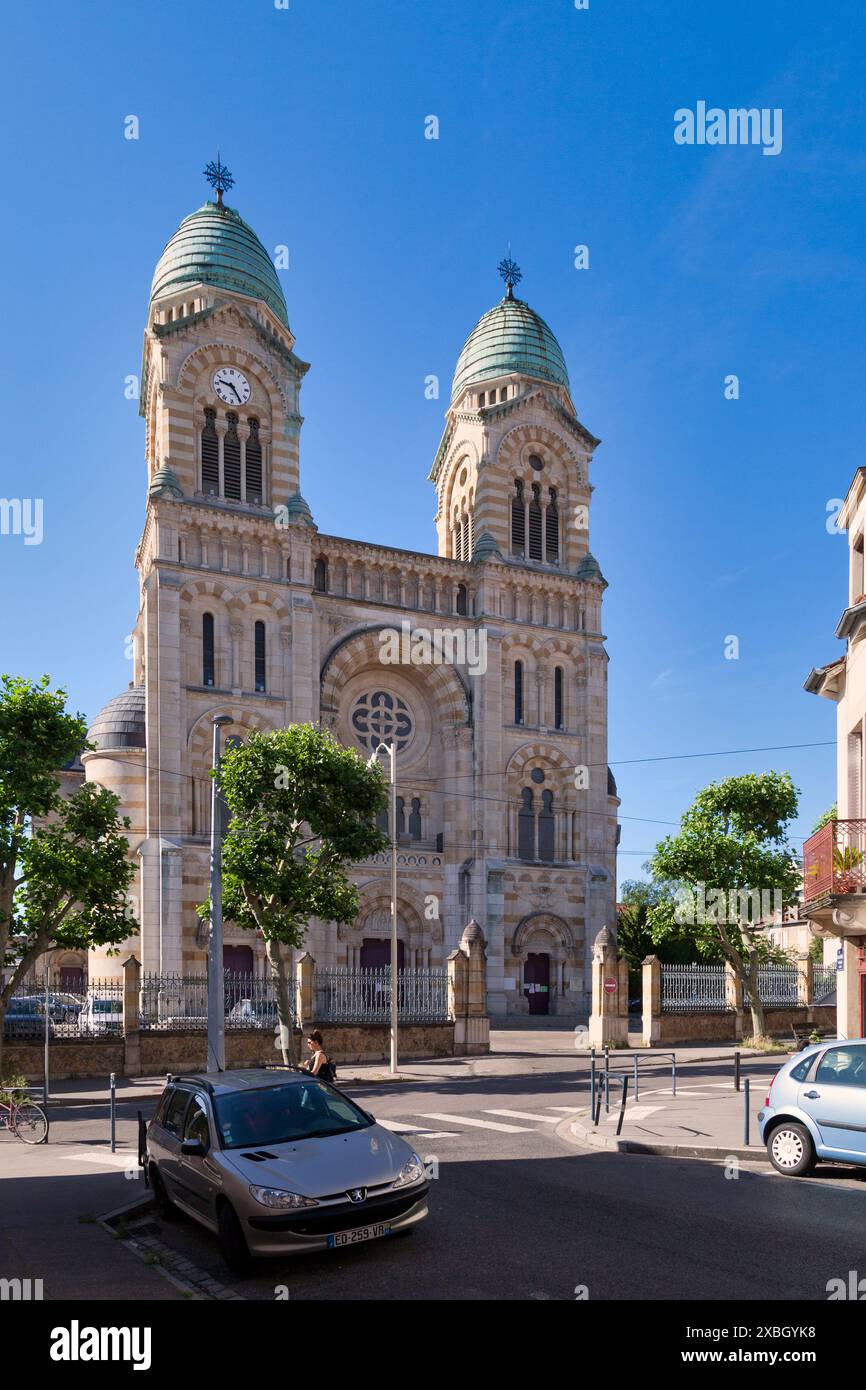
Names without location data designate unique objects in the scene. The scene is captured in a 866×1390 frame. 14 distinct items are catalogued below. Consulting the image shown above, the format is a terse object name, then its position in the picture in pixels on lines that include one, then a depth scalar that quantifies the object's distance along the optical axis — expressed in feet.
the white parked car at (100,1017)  92.38
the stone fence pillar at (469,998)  107.04
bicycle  56.80
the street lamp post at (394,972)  94.04
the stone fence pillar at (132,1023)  91.86
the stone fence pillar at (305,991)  100.32
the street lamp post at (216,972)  71.71
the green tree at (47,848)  80.69
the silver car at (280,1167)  28.25
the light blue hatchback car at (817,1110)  40.11
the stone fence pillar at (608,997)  115.24
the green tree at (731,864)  110.73
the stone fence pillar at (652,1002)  118.62
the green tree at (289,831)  92.53
